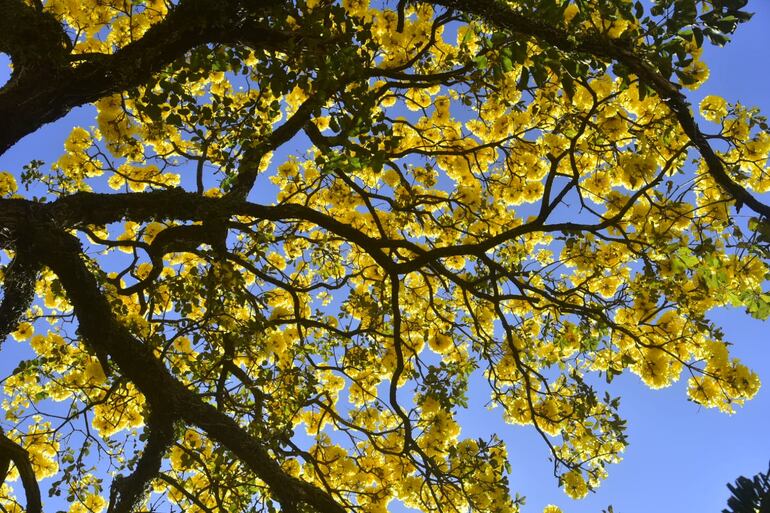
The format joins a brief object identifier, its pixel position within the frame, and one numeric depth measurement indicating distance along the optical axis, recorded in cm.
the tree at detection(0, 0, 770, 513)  419
